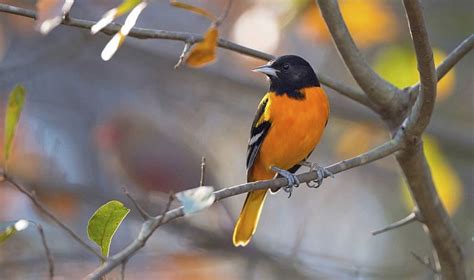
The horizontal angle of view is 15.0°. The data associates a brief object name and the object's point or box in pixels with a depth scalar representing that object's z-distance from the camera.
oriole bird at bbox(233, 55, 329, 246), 9.19
